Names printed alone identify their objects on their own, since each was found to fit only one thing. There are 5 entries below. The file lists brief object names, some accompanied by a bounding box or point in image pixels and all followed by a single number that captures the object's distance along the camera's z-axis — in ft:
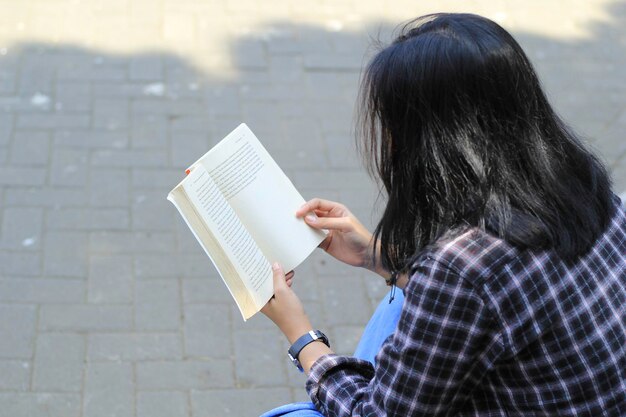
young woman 4.82
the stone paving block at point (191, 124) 13.01
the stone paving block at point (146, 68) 13.91
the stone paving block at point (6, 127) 12.42
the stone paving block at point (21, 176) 11.81
